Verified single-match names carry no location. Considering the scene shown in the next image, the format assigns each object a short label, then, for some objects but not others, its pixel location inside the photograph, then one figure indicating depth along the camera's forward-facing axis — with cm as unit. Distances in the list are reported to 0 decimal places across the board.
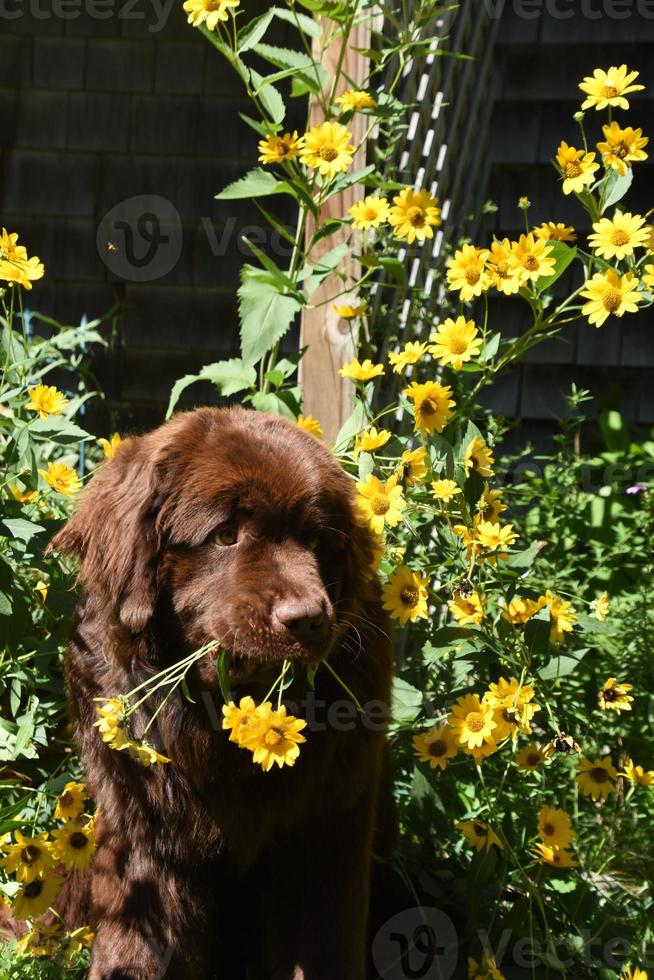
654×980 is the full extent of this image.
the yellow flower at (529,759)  267
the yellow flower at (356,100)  287
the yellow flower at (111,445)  273
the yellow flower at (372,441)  257
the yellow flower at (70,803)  242
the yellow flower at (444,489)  250
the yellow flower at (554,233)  259
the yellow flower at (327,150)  278
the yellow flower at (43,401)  271
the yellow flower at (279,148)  283
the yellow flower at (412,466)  254
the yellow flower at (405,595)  248
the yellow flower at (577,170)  250
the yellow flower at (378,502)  245
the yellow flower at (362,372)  277
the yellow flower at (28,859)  235
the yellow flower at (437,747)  257
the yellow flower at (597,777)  261
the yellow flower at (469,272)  261
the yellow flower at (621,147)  248
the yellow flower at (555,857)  254
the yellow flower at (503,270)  254
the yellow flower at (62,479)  278
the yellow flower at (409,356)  265
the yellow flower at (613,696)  266
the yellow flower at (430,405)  249
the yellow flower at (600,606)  261
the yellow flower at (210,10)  270
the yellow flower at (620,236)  244
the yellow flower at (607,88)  252
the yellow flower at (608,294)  248
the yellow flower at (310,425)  282
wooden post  329
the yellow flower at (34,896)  237
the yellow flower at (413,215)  279
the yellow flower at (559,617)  255
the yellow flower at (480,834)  257
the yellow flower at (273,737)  198
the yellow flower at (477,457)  259
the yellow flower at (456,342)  255
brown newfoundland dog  225
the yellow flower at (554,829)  255
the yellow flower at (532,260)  251
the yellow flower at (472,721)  246
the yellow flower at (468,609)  255
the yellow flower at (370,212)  286
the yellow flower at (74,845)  237
